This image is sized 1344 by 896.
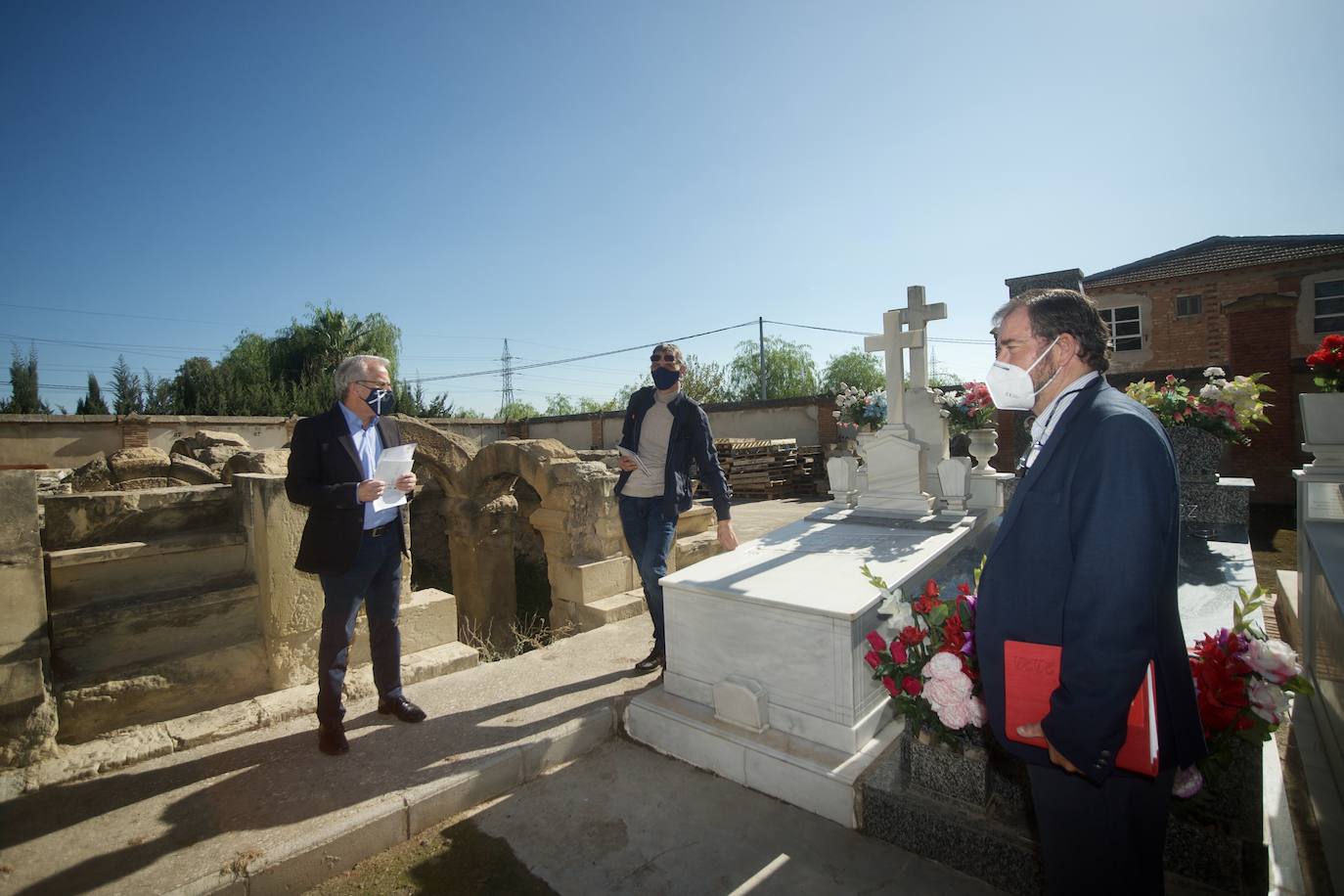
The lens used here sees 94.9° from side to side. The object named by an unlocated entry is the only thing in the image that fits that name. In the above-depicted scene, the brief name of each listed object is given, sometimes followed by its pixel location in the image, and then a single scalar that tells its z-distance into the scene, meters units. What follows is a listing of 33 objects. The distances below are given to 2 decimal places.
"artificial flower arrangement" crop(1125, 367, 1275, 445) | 4.99
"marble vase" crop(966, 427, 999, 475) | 5.43
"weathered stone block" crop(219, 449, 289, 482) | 5.20
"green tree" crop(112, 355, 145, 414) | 31.28
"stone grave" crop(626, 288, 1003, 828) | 2.62
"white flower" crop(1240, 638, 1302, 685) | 1.78
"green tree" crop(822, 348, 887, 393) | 45.81
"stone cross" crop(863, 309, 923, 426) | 5.09
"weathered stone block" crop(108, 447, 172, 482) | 9.33
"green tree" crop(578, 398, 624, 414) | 48.12
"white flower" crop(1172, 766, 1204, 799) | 1.71
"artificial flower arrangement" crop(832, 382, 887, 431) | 5.64
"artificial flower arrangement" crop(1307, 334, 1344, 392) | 4.04
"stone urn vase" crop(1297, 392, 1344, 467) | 3.99
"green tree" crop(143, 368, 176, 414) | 31.95
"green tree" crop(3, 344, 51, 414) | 28.63
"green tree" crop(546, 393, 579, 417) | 51.75
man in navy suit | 1.21
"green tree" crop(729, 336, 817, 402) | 43.84
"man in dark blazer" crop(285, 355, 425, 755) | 2.76
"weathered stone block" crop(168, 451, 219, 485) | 8.84
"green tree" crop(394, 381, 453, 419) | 31.00
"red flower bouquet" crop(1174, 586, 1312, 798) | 1.78
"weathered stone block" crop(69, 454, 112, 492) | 9.29
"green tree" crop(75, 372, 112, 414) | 28.47
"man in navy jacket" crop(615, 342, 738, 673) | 3.73
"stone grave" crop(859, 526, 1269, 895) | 1.84
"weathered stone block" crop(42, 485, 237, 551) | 3.11
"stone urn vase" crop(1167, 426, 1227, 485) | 5.07
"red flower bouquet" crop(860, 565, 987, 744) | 1.95
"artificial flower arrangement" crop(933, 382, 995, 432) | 5.33
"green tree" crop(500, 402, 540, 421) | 51.83
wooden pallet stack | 15.14
